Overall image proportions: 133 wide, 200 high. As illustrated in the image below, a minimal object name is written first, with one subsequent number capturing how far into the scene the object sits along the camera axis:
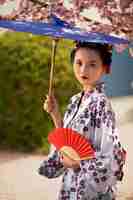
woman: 2.94
